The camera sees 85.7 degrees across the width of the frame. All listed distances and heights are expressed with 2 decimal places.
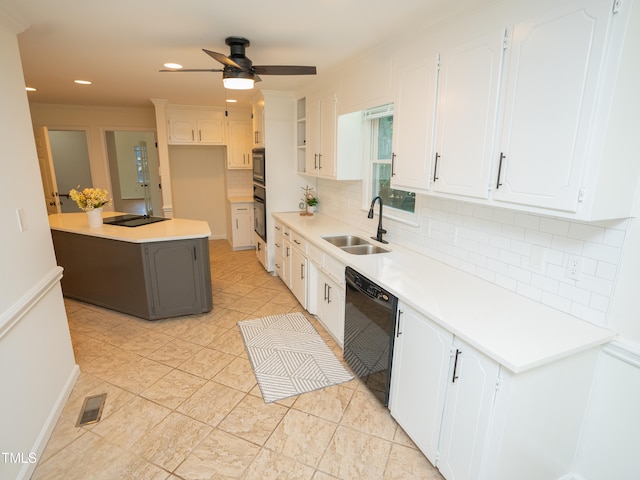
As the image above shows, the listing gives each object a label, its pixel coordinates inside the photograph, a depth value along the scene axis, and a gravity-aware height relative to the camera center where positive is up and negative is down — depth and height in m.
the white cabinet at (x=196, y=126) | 5.73 +0.58
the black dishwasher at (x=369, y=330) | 2.10 -1.11
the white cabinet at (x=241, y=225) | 6.10 -1.11
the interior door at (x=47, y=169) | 4.84 -0.14
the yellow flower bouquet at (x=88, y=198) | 3.54 -0.39
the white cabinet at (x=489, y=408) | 1.42 -1.08
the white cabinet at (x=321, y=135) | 3.49 +0.29
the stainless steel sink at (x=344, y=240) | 3.38 -0.75
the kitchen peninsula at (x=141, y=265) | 3.38 -1.05
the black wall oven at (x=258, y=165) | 4.69 -0.06
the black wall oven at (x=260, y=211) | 4.82 -0.70
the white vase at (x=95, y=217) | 3.61 -0.59
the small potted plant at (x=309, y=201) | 4.57 -0.50
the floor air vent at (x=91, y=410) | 2.21 -1.63
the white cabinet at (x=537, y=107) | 1.27 +0.25
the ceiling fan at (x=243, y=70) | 2.42 +0.63
